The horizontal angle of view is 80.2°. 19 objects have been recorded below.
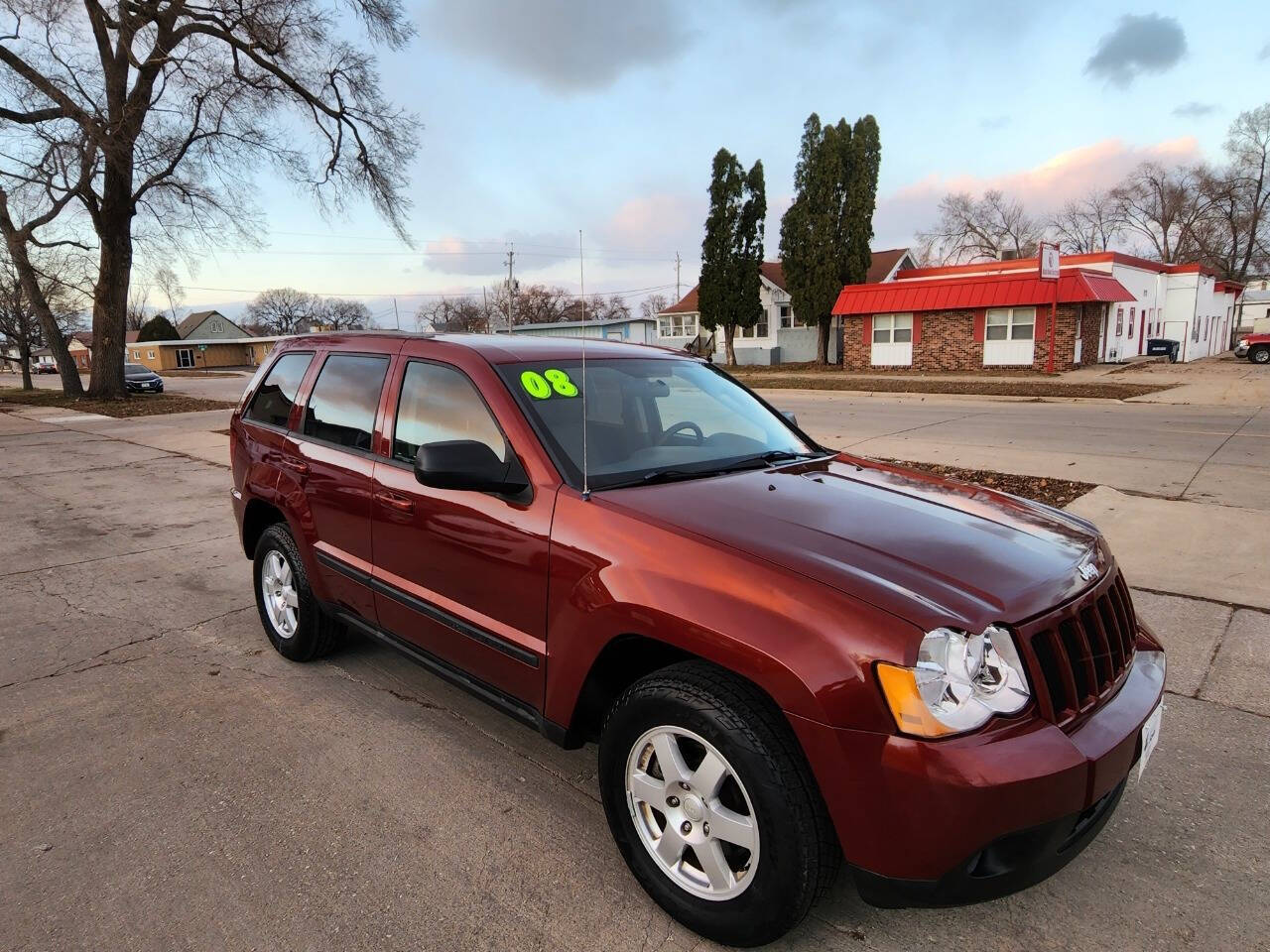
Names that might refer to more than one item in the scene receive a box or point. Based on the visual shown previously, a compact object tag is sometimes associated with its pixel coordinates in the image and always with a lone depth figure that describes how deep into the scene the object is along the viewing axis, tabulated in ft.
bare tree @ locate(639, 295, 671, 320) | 319.68
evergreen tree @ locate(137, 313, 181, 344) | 304.09
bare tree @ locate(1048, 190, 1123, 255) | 216.54
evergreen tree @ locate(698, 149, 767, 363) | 115.34
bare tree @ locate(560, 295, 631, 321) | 247.66
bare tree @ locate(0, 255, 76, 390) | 111.06
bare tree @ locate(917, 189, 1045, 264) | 214.90
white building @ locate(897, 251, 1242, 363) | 101.30
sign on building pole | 82.69
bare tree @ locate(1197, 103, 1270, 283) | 187.11
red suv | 5.94
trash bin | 107.76
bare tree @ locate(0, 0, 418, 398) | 64.95
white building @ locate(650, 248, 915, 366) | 126.66
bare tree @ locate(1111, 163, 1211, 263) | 195.42
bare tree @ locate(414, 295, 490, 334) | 260.83
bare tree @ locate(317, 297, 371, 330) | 336.29
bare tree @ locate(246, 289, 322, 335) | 364.17
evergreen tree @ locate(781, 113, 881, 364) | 105.40
